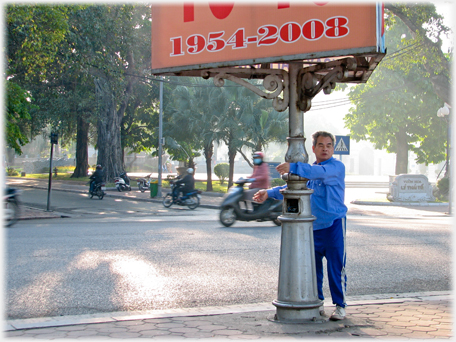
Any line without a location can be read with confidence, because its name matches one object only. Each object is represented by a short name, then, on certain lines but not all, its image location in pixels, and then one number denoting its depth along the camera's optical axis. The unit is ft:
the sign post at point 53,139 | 57.13
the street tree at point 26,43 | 46.96
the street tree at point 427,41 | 80.28
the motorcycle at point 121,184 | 96.73
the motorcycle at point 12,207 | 40.00
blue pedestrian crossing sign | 66.33
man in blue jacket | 14.80
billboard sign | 13.73
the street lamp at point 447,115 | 72.98
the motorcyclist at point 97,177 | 78.32
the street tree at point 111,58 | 74.79
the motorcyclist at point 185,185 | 64.80
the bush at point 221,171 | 135.74
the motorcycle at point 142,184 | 99.40
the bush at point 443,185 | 93.71
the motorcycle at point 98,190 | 78.38
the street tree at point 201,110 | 103.60
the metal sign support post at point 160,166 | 83.46
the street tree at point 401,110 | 125.90
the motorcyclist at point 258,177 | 41.86
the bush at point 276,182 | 95.93
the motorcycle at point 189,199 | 64.69
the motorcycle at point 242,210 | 41.34
